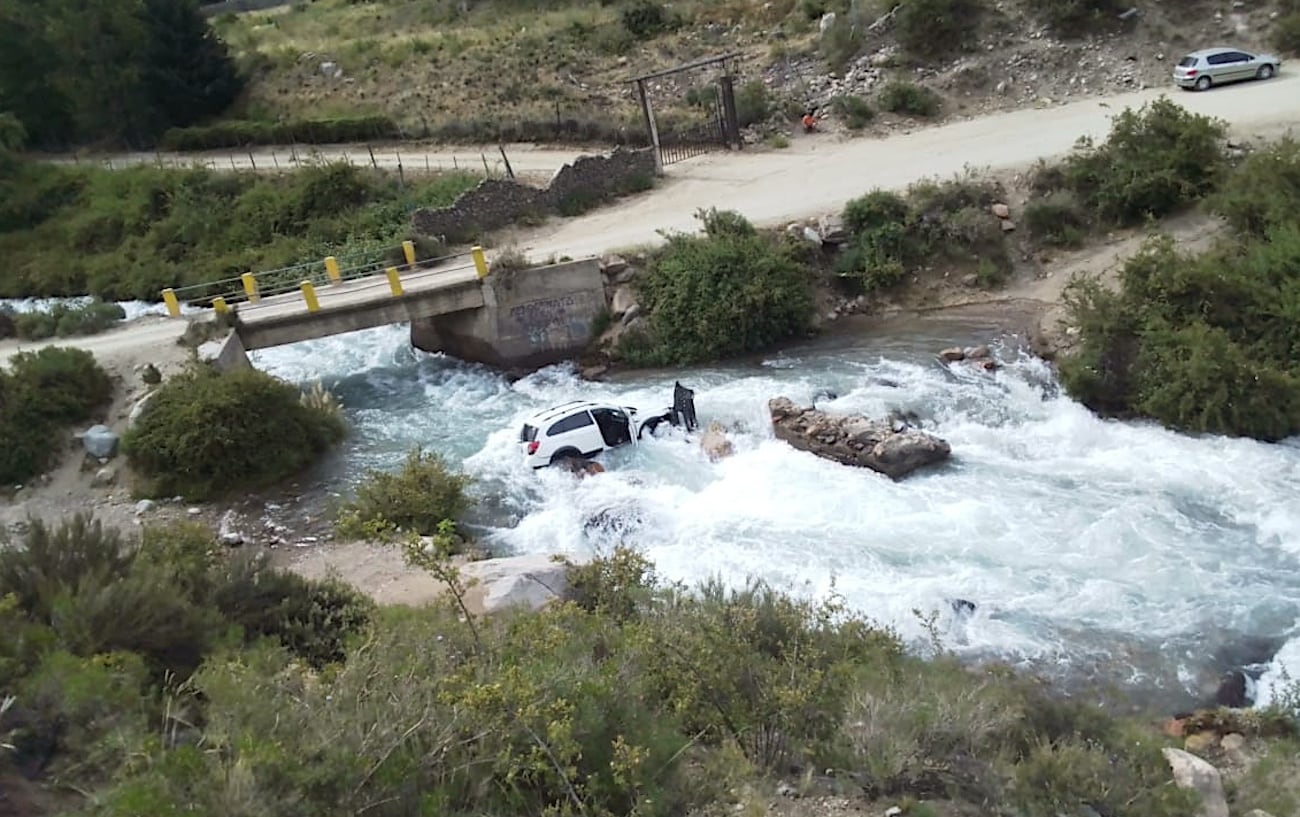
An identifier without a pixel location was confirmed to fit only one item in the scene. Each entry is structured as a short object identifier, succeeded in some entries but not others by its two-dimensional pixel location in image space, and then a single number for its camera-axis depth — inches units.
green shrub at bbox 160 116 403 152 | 1572.3
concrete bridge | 898.1
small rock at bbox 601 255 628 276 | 957.8
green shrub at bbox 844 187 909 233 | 960.9
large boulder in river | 671.8
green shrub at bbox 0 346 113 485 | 743.1
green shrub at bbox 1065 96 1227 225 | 918.4
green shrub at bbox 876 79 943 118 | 1236.5
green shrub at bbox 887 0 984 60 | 1304.1
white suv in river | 708.7
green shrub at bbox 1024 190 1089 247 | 951.0
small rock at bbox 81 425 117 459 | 757.9
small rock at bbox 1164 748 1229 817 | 345.1
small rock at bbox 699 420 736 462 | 719.7
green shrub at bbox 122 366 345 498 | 729.6
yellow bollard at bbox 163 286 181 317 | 911.5
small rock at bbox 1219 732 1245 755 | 419.5
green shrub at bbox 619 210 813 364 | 898.1
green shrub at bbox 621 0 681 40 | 1749.5
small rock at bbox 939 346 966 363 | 813.2
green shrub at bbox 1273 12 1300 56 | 1178.6
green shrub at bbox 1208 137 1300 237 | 822.5
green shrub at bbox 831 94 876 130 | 1237.1
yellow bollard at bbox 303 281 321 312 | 887.7
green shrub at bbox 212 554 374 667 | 435.5
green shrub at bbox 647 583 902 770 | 335.6
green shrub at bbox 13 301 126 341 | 937.5
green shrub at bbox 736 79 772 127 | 1289.4
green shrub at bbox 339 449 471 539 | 642.2
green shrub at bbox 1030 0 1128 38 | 1273.4
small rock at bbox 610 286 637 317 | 939.3
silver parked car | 1123.9
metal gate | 1267.2
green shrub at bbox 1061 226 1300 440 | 676.7
